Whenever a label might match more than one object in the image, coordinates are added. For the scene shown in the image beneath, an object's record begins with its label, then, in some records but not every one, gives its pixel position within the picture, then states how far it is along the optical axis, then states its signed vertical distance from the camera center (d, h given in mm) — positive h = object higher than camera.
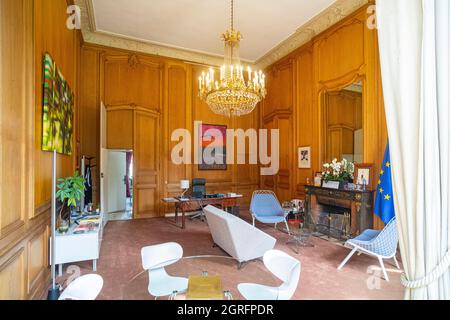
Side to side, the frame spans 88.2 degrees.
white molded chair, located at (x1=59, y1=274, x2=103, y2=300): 1476 -810
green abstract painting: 2648 +719
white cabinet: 2953 -1073
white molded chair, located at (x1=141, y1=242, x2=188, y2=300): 1882 -939
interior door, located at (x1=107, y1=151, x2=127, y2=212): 6273 -401
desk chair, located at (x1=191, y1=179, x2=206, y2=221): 5951 -673
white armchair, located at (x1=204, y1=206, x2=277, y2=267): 3066 -1022
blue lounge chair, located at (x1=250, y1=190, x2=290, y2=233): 5031 -965
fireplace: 4074 -946
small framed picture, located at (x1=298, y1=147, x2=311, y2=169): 5715 +134
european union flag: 3580 -527
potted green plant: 2977 -321
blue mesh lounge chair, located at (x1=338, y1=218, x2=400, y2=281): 2943 -1074
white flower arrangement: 4547 -170
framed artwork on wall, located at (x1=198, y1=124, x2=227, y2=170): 7031 +513
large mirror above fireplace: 4656 +843
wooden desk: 5234 -922
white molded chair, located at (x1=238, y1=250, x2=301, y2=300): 1599 -871
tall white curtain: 1047 +85
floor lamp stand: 2233 -1024
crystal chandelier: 3920 +1317
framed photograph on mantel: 4199 -212
